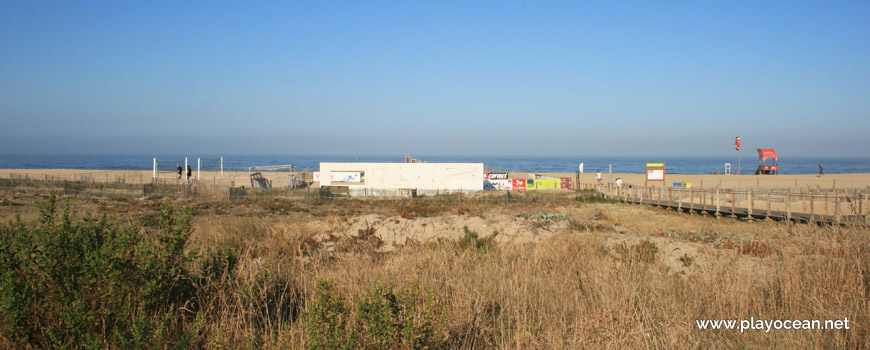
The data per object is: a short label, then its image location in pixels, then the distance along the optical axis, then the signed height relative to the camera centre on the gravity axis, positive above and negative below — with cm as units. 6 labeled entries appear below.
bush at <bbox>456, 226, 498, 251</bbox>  1042 -181
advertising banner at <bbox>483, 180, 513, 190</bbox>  4416 -208
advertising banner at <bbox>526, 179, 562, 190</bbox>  4428 -202
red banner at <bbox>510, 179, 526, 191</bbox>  4425 -201
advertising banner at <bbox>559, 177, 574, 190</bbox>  4432 -197
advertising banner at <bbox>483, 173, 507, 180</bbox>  4544 -132
